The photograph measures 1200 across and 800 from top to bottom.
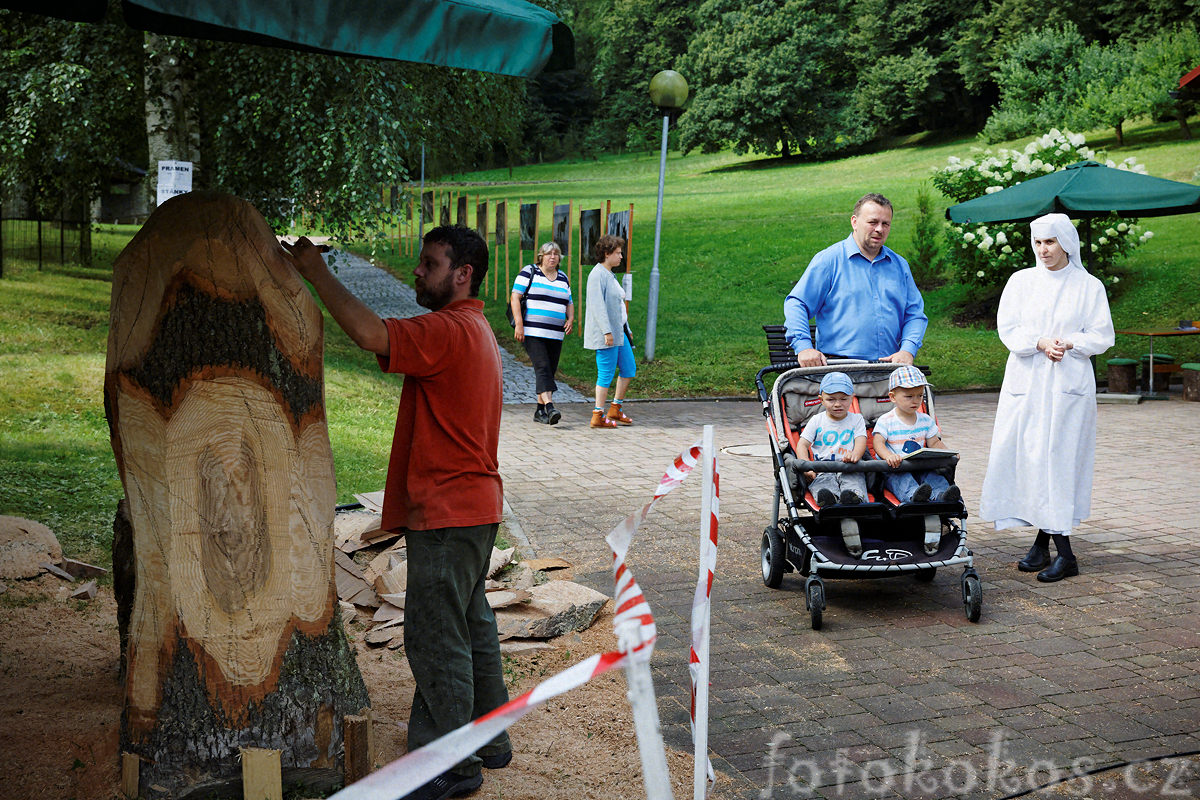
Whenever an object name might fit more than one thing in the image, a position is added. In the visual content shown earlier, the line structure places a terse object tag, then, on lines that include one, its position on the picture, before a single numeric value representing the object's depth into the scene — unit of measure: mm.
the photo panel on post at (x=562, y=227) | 19234
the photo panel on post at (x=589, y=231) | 17938
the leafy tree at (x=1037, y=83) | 41375
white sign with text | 7633
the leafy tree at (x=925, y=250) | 23688
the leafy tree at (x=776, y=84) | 58094
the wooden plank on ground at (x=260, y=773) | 3492
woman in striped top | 11680
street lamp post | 16484
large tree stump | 3523
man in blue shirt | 6469
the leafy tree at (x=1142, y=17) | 46375
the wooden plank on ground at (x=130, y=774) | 3535
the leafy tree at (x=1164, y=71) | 36875
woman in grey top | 11633
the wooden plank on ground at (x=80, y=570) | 6137
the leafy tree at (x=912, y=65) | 55000
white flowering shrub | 18625
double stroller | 5723
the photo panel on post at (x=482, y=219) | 22141
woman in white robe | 6523
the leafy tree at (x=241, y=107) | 12719
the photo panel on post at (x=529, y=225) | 20844
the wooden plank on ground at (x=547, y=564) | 6586
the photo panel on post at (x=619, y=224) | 16812
